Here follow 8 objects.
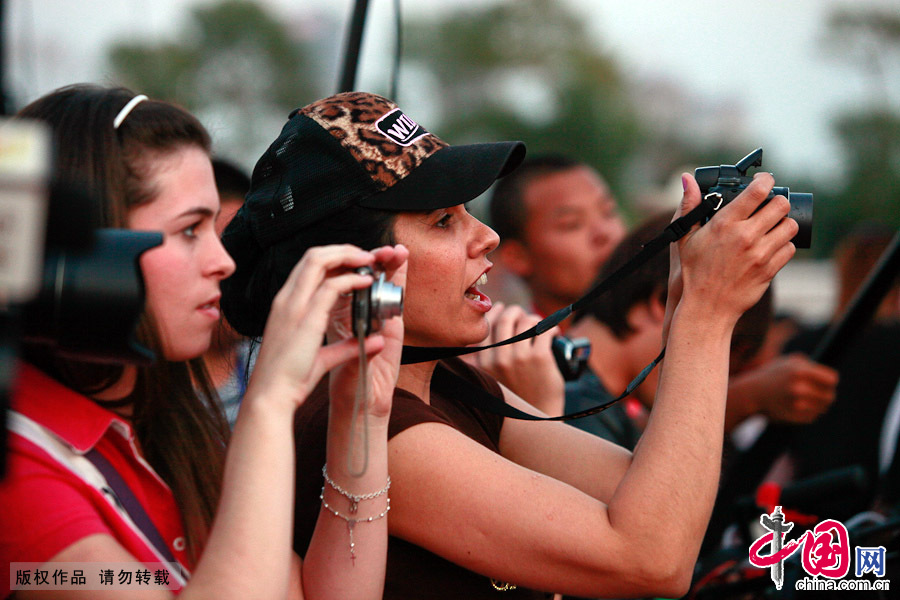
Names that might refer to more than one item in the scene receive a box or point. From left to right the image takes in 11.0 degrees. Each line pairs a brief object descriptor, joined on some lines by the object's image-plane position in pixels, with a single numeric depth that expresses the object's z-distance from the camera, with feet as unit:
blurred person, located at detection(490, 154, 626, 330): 18.84
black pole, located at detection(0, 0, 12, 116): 12.81
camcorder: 11.85
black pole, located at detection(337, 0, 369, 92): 15.61
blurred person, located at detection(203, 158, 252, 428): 14.74
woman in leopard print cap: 13.77
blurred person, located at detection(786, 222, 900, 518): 21.56
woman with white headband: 13.20
